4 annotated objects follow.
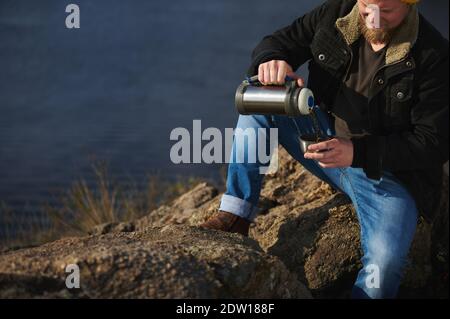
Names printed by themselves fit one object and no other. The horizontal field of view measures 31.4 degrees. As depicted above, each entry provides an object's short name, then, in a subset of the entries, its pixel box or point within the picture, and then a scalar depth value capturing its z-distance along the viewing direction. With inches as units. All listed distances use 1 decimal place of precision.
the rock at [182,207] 164.2
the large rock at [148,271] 91.8
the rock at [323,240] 134.4
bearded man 119.0
